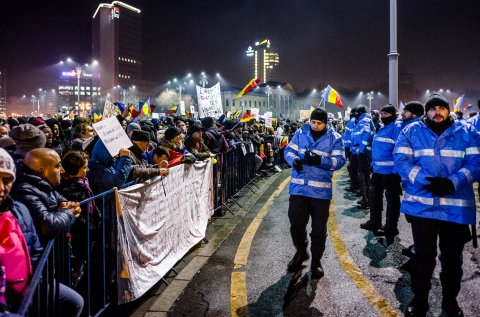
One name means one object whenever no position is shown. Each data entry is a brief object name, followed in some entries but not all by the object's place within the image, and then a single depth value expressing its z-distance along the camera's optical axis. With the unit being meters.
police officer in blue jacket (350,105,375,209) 8.44
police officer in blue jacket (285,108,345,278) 5.07
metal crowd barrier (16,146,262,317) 2.81
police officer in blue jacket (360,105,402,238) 6.56
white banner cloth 4.29
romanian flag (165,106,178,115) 19.22
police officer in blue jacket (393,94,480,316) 3.82
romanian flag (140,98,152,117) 18.45
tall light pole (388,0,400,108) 11.58
